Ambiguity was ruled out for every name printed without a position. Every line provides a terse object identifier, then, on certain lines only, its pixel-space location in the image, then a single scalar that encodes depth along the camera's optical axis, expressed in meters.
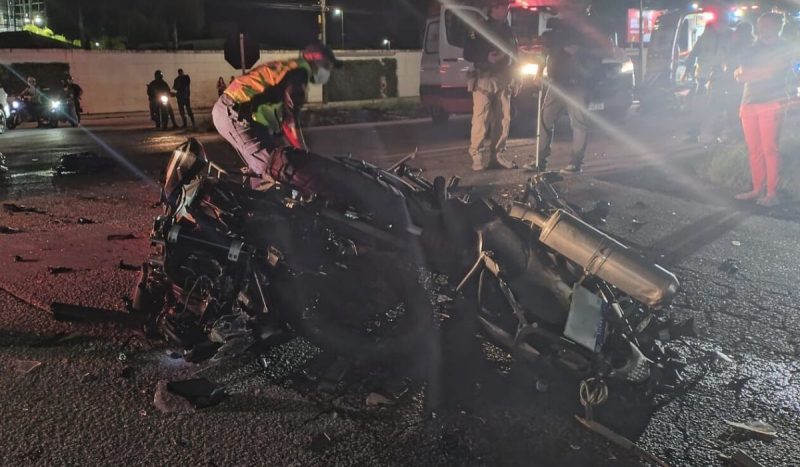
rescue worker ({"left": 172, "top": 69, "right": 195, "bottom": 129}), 18.23
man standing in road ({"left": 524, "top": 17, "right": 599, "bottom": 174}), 8.59
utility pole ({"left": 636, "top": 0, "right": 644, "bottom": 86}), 16.05
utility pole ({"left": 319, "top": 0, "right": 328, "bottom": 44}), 22.62
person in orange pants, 7.03
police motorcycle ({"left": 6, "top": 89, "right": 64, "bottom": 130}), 18.91
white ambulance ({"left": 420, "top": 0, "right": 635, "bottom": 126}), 12.66
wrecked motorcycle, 3.48
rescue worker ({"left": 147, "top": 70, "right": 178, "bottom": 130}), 17.12
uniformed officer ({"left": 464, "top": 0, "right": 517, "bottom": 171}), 8.82
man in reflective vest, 5.29
